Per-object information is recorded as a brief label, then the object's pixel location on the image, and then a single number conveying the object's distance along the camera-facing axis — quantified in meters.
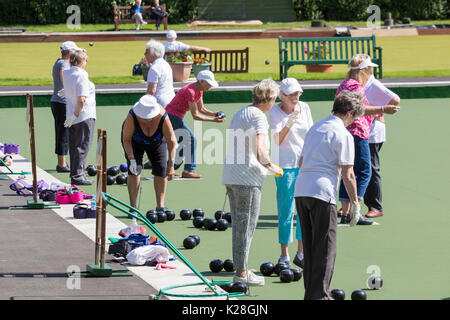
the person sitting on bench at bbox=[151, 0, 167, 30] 39.31
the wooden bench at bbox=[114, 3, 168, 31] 38.88
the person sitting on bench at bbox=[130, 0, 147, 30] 38.97
